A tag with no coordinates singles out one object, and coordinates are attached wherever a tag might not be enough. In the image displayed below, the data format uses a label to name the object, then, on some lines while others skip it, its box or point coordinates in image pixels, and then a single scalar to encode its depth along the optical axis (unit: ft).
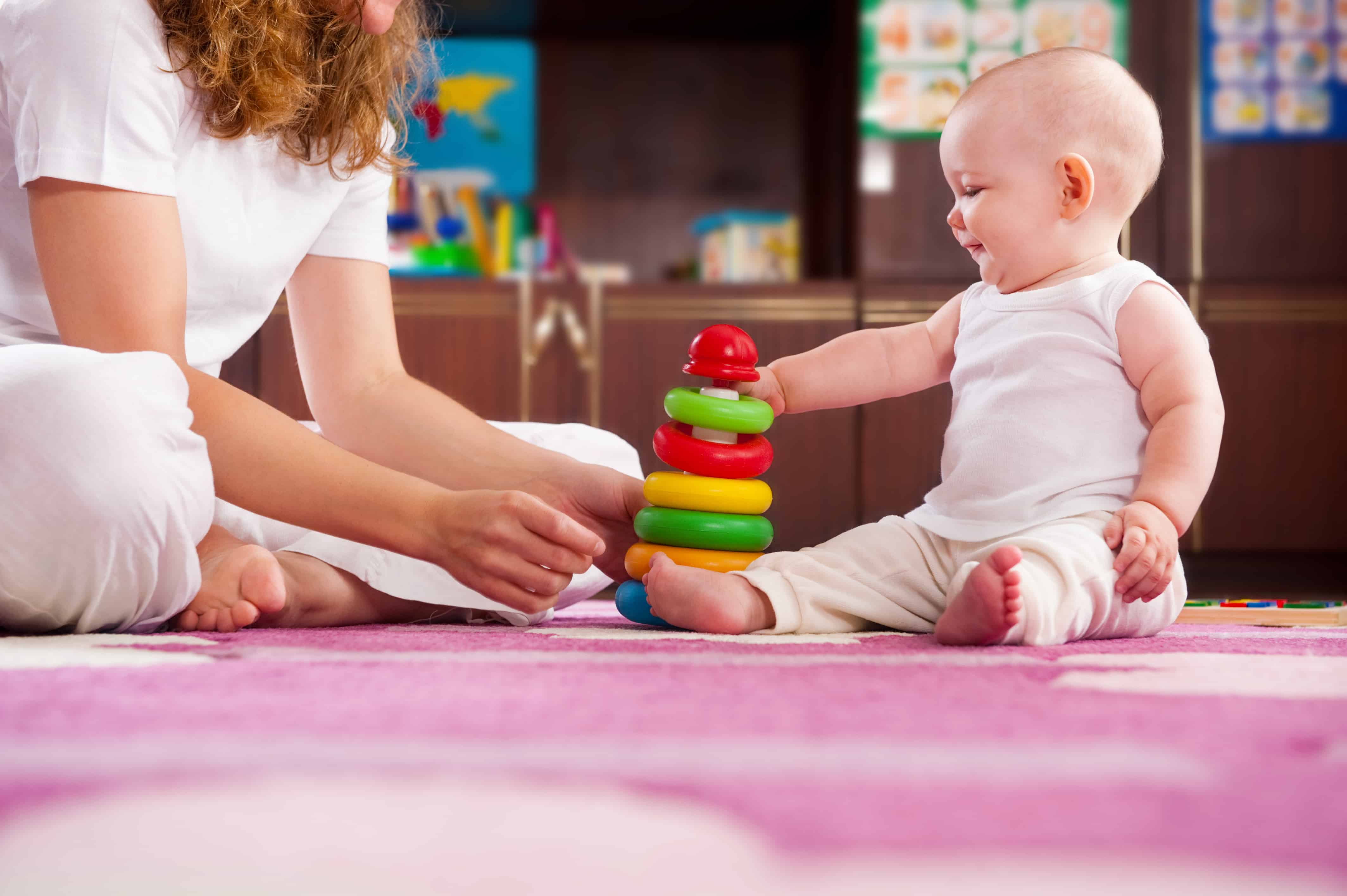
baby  6.11
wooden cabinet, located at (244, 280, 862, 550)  12.64
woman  5.85
